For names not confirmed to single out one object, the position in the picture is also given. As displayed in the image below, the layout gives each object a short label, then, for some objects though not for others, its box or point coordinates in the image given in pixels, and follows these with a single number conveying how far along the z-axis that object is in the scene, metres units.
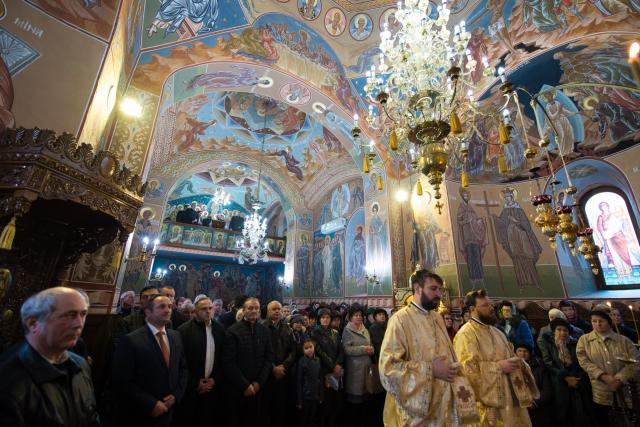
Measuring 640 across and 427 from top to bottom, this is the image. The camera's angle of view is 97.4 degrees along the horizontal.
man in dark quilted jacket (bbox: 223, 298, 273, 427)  3.14
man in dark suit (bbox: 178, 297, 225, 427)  3.15
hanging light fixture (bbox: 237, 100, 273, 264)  11.15
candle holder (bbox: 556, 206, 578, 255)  4.54
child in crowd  3.57
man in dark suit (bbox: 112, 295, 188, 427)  2.33
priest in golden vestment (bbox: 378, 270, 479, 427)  2.13
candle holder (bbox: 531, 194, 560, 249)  4.77
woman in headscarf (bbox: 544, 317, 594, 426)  3.52
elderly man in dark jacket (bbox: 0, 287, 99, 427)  1.22
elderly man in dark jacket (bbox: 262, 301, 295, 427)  3.62
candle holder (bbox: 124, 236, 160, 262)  9.87
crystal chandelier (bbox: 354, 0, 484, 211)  4.39
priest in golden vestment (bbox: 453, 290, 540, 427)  2.52
